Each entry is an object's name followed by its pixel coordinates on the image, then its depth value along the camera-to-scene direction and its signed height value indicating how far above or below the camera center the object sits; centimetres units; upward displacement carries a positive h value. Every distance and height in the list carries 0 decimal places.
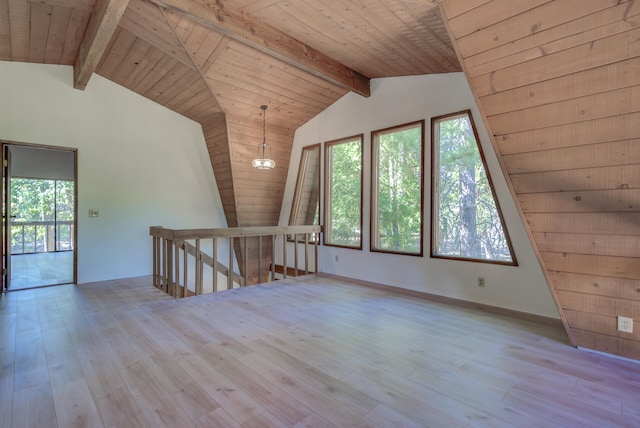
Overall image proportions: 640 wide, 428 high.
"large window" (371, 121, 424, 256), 444 +41
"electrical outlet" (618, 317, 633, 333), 244 -86
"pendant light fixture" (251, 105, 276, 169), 465 +120
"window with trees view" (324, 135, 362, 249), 529 +42
